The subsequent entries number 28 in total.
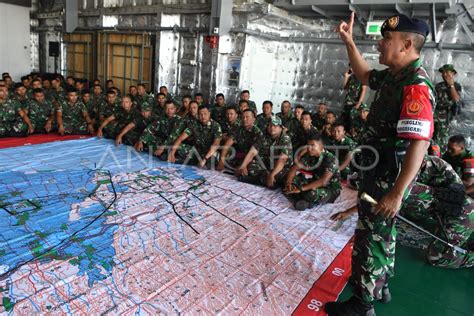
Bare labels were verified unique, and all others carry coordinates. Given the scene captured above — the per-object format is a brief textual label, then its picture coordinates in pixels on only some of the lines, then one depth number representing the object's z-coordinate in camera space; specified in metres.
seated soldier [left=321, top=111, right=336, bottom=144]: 5.09
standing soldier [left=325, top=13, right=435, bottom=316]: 1.51
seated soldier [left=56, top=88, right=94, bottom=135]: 5.82
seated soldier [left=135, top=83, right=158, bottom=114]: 6.08
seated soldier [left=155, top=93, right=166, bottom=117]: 5.85
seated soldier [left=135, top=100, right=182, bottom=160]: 5.07
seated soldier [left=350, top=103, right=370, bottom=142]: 5.34
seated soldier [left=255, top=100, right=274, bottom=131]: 5.25
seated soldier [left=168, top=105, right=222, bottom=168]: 4.64
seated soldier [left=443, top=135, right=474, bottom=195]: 3.21
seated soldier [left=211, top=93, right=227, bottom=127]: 5.99
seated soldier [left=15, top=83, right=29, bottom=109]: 5.68
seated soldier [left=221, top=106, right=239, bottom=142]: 4.75
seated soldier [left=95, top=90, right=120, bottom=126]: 6.00
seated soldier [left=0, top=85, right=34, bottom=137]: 5.36
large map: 2.00
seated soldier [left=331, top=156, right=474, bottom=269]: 2.61
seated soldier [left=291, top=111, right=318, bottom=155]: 4.99
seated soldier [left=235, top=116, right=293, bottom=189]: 4.03
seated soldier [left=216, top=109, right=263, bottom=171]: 4.53
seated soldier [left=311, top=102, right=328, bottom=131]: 5.95
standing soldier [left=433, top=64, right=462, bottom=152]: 4.96
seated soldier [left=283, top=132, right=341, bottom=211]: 3.49
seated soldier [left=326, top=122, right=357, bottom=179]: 4.56
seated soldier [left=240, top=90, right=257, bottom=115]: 5.88
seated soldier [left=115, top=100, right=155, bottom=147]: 5.38
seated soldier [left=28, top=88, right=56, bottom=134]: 5.78
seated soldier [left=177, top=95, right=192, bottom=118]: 6.09
